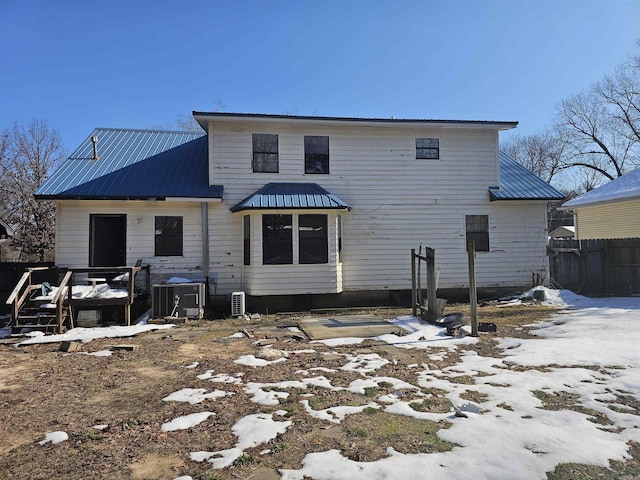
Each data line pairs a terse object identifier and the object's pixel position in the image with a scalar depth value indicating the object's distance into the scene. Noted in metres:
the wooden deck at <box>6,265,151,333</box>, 8.88
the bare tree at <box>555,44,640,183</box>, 31.86
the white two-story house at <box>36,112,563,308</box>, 11.55
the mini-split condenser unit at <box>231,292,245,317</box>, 10.98
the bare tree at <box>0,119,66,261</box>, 22.20
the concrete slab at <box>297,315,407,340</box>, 8.29
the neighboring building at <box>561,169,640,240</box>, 16.52
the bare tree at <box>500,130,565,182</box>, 37.56
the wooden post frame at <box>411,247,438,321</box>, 9.05
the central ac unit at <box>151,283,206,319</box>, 10.25
